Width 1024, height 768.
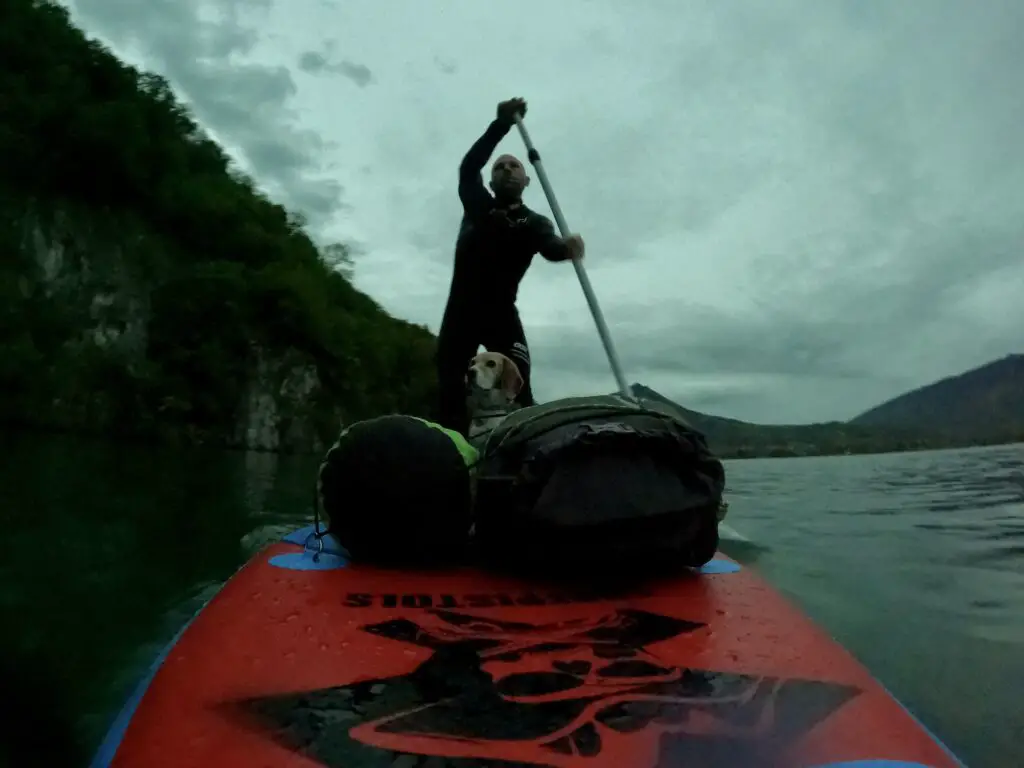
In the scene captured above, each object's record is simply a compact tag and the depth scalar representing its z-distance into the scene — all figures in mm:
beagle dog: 3475
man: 3930
